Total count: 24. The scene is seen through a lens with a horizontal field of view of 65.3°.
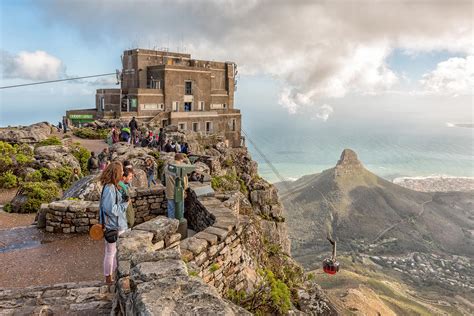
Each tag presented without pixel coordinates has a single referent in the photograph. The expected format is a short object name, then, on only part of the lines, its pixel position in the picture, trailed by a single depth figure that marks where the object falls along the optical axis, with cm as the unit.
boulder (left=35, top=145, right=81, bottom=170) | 1654
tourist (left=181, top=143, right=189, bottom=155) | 2159
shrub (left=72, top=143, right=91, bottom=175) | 2018
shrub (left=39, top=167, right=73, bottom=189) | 1553
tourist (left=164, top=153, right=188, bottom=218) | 863
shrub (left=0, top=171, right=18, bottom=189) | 1545
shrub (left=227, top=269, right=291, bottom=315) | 669
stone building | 4156
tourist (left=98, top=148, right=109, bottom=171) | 1676
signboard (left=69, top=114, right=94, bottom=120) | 3841
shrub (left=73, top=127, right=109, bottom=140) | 2958
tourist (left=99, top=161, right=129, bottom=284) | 625
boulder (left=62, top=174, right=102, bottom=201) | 1032
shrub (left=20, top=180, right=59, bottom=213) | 1219
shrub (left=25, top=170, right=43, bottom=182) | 1516
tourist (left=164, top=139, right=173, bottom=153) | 2137
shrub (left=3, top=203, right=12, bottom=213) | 1208
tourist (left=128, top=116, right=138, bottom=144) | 2503
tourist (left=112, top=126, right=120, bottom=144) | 2450
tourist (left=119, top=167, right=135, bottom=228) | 638
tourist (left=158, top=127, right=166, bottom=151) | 2283
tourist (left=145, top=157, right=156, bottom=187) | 1348
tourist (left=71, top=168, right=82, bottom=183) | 1584
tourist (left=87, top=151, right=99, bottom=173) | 1486
